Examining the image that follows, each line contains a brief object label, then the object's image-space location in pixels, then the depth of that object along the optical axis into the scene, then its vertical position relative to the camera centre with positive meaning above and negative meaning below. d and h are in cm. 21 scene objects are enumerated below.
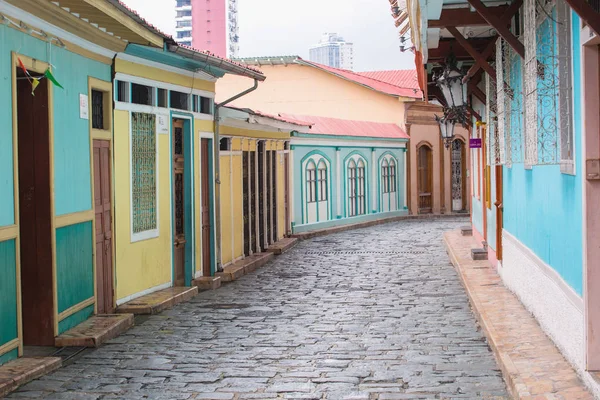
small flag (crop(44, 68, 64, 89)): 799 +109
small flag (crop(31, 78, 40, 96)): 793 +103
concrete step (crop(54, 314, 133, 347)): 857 -134
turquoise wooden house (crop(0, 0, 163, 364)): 743 +39
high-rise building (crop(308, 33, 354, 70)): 18638 +2936
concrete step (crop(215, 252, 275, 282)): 1405 -125
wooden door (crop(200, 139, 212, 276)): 1383 -20
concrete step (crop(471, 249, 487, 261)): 1521 -116
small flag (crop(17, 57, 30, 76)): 761 +114
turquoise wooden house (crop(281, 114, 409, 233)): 2364 +54
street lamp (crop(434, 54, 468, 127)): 1320 +151
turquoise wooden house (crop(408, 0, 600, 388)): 602 +31
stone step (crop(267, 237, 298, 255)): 1847 -115
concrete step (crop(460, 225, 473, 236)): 2081 -103
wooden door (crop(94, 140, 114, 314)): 997 -35
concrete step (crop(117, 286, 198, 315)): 1047 -130
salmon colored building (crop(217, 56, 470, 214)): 3306 +318
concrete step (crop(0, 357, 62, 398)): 679 -138
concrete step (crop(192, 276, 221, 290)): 1303 -130
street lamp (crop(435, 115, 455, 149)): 1780 +117
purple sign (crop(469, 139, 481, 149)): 1688 +83
